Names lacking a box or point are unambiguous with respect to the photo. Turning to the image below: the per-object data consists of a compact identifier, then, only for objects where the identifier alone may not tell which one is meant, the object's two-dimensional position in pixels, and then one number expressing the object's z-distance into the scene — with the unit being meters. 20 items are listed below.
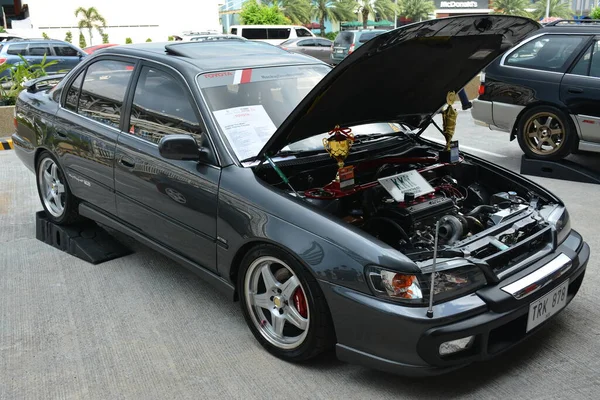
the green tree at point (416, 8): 60.88
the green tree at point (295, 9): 51.56
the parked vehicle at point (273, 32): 30.55
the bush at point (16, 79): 10.45
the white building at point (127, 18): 45.47
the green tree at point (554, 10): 60.12
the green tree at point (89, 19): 43.03
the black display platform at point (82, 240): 4.75
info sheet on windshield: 3.55
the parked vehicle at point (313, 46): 25.83
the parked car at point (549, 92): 6.92
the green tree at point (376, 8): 53.78
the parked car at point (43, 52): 17.23
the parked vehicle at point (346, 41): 21.06
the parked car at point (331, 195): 2.79
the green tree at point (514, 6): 59.44
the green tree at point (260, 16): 45.31
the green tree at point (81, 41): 40.49
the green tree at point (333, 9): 51.69
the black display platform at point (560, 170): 6.70
